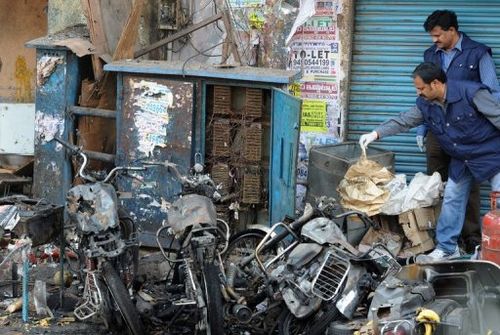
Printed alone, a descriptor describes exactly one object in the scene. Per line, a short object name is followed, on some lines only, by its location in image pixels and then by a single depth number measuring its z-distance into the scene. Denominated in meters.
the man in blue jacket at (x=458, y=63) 8.54
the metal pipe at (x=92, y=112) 9.27
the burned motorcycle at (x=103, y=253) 6.59
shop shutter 9.42
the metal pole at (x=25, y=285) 7.09
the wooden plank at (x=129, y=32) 9.37
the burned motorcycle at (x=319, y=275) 6.52
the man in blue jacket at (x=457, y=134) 7.90
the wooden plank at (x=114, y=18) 9.66
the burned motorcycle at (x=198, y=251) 6.41
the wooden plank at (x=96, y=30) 9.42
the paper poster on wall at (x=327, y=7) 9.56
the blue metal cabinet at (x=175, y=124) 8.59
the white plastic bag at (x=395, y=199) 8.54
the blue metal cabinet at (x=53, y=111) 9.38
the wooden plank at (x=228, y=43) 9.52
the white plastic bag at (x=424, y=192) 8.51
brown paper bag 8.55
